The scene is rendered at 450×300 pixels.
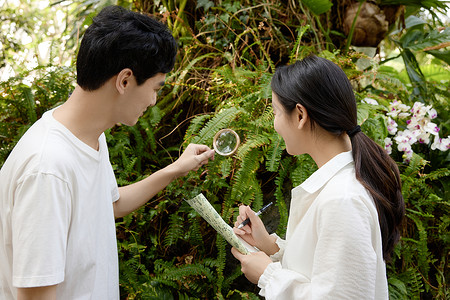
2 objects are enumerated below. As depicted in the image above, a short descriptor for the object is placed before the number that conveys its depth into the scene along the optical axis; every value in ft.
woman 4.27
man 4.29
